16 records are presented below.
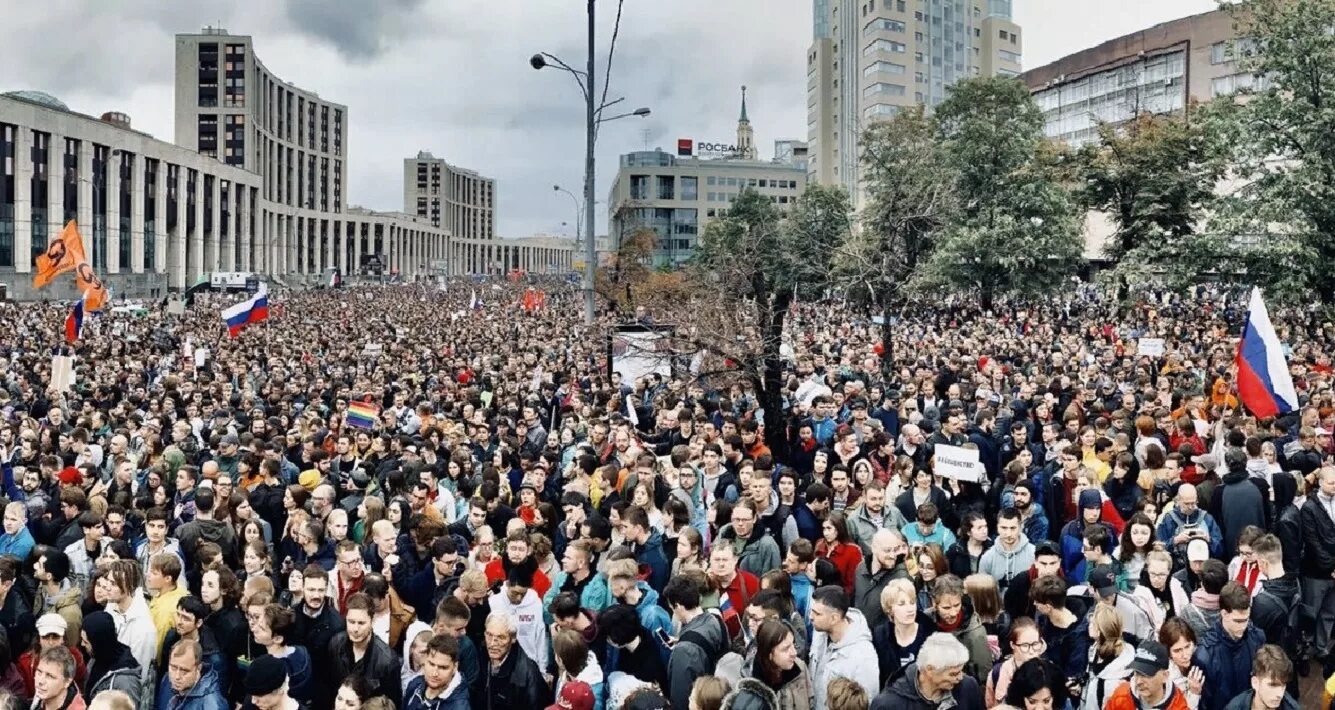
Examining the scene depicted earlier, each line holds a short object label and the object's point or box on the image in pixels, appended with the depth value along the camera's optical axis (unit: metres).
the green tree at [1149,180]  37.56
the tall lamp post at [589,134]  21.41
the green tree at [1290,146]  25.31
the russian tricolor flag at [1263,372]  10.26
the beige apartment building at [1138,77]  70.25
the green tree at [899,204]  23.08
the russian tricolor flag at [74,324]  23.64
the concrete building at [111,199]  62.94
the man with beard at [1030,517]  8.02
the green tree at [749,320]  13.91
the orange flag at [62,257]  29.94
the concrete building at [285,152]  119.64
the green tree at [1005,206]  38.78
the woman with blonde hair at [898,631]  5.53
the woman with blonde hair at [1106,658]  5.09
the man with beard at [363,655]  5.62
